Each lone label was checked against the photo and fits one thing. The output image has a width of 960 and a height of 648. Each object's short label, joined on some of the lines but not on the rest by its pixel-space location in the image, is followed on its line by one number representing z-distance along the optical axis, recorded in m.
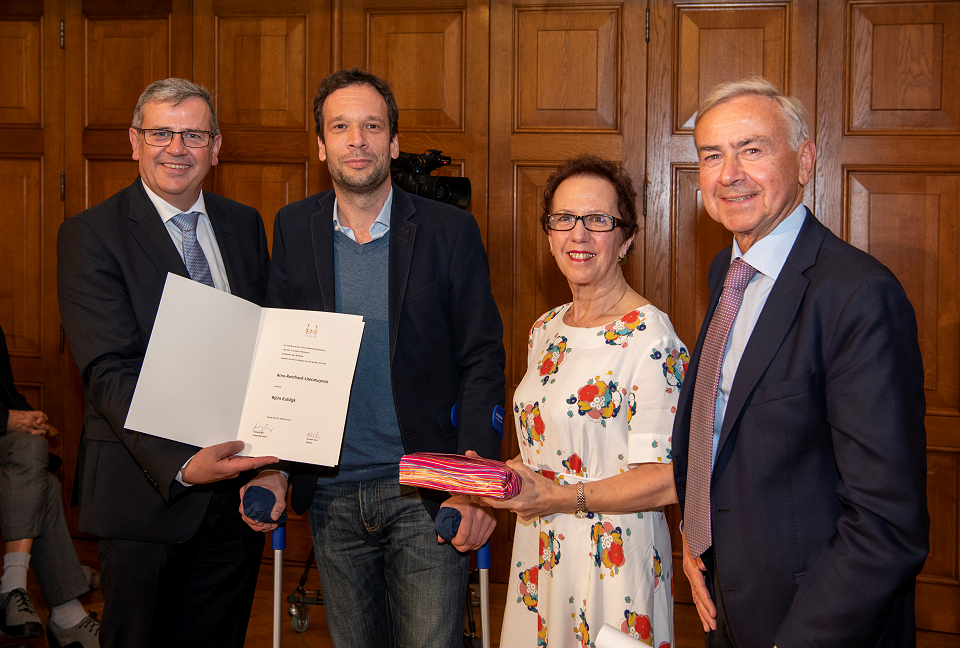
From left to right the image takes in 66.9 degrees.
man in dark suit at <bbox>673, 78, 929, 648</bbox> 1.14
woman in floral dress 1.58
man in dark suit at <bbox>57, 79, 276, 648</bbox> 1.81
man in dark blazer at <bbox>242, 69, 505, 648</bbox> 1.82
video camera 2.87
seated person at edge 3.07
